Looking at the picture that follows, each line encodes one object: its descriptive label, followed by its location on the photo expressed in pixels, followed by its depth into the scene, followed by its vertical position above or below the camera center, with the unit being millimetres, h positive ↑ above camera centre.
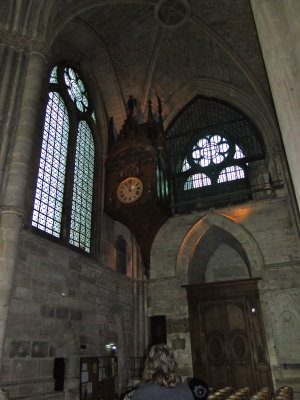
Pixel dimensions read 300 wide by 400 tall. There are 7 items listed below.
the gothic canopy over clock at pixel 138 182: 12281 +5888
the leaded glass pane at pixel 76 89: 13164 +9868
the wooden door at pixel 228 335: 11758 +586
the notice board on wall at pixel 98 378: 9211 -524
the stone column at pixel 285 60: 4145 +3631
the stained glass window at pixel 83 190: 11344 +5498
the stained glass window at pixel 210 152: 15289 +8676
